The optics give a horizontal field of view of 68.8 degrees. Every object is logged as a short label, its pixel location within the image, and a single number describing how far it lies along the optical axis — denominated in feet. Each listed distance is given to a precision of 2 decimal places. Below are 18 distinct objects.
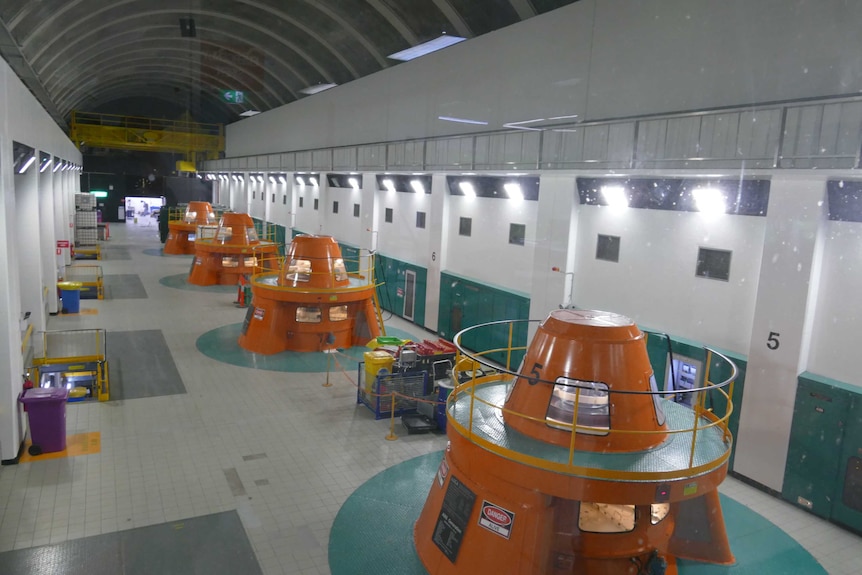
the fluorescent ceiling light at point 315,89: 84.07
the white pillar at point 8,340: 26.32
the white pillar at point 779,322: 25.36
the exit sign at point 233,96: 112.33
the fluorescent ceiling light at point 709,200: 30.31
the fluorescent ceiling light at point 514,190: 44.42
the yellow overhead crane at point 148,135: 127.44
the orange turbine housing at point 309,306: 45.29
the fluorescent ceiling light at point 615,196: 35.86
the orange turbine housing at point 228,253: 71.36
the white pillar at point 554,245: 38.68
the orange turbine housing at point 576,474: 18.24
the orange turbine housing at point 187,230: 96.68
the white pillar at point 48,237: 51.75
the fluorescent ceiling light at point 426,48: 52.75
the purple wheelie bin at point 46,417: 27.45
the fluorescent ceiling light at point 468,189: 49.80
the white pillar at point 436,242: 52.19
